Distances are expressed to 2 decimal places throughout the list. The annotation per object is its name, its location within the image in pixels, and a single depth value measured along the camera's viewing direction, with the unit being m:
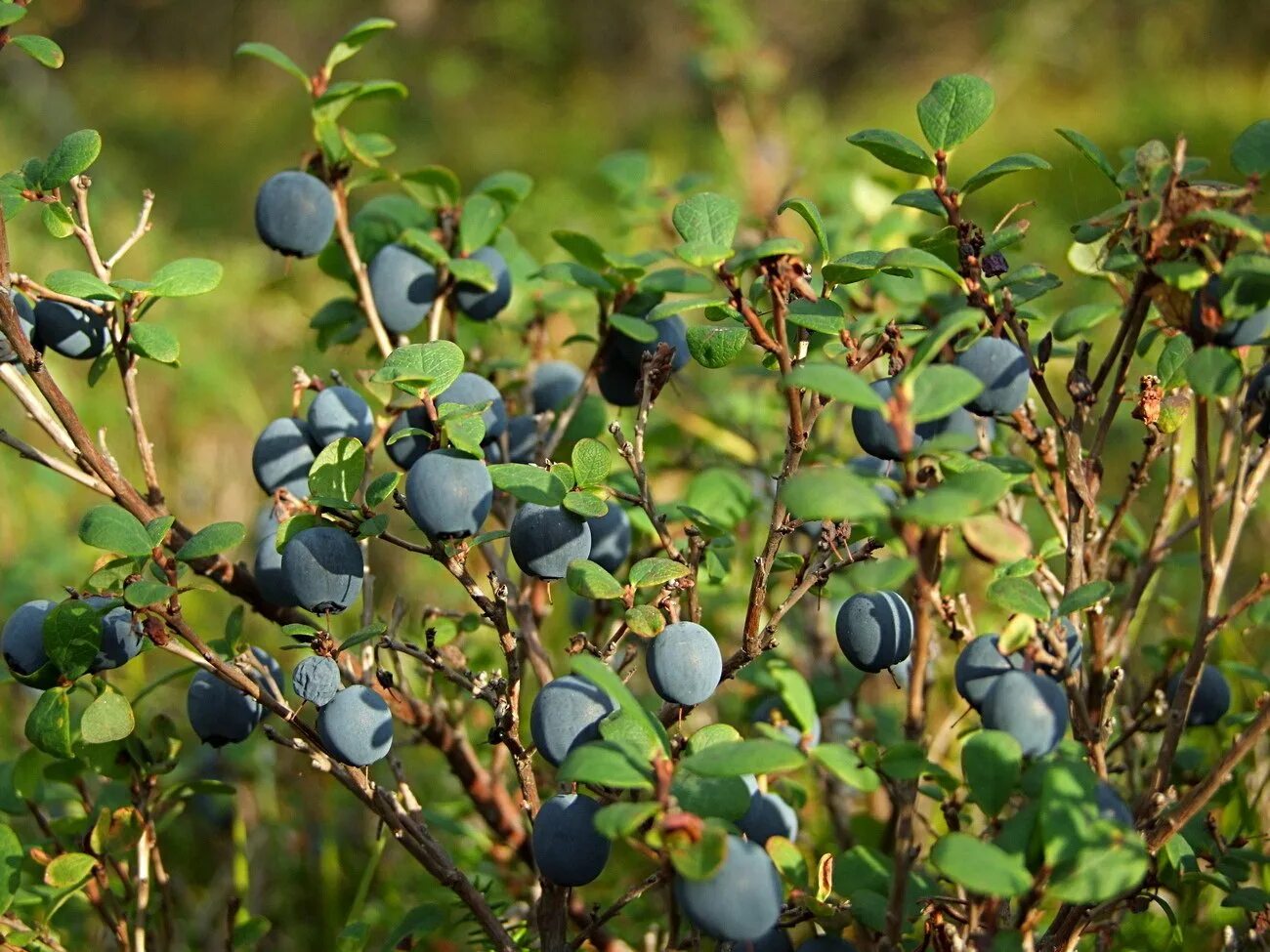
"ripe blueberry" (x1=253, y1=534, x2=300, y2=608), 0.39
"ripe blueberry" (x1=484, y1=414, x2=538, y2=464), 0.43
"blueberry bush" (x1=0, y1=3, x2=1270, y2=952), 0.35
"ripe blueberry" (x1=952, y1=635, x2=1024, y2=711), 0.36
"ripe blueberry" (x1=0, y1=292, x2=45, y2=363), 0.40
